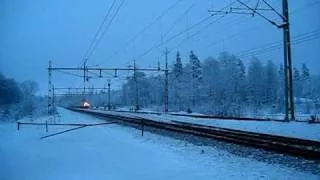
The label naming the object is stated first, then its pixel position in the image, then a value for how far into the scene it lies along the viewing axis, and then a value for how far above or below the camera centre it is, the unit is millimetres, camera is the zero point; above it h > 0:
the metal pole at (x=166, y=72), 58688 +4260
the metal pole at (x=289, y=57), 28344 +2976
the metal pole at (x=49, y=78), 47525 +3081
